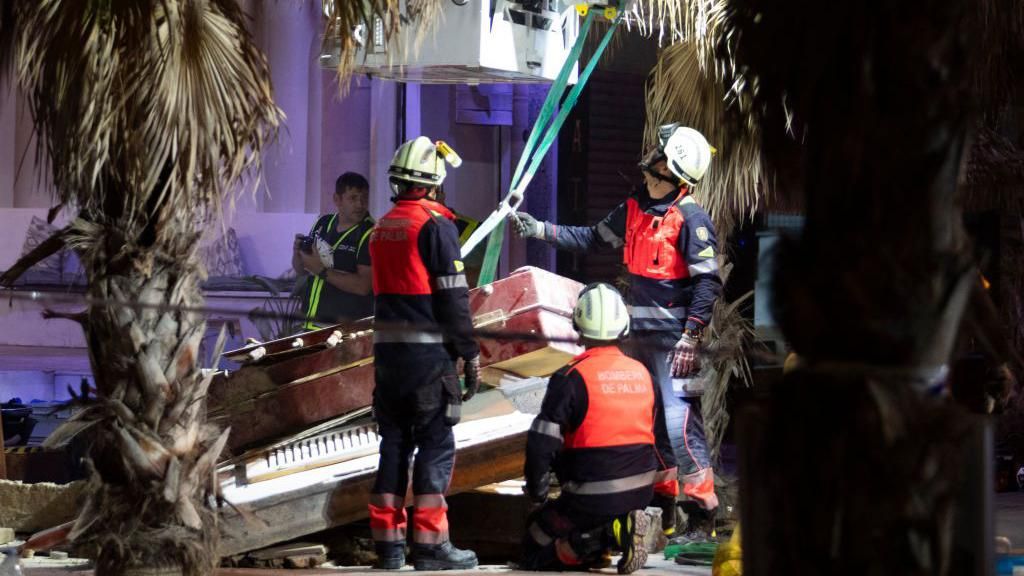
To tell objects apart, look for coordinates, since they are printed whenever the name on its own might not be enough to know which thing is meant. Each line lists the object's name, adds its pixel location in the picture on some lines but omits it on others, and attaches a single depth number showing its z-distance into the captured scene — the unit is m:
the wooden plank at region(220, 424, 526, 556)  13.30
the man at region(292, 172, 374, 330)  17.27
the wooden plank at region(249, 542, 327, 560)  13.38
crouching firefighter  12.29
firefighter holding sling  14.45
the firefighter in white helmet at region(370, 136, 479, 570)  12.91
